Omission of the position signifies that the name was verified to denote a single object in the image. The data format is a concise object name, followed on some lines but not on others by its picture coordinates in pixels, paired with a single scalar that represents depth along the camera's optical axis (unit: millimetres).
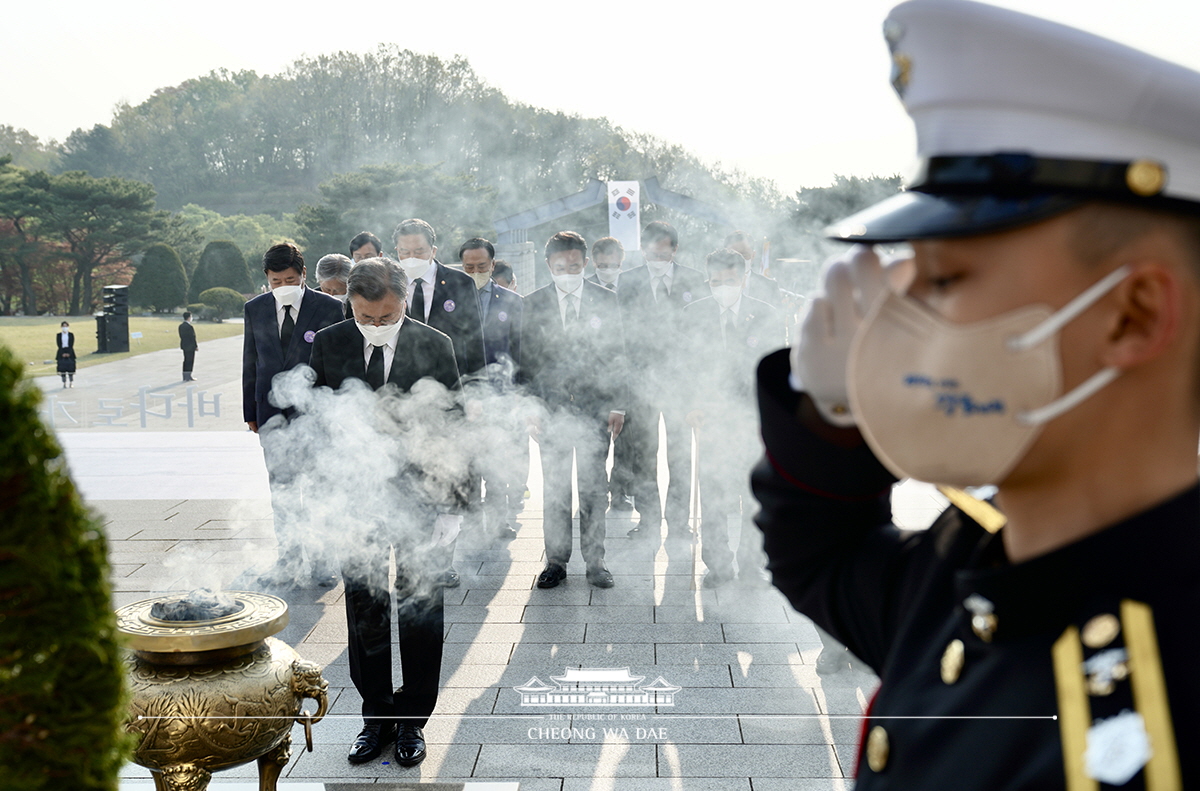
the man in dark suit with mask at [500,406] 6305
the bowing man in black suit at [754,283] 6211
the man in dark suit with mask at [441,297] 5949
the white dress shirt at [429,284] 6168
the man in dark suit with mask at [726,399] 5902
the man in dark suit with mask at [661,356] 6305
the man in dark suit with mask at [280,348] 5867
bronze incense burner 2801
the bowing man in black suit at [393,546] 3873
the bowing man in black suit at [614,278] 6836
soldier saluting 823
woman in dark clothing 11988
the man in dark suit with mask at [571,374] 6133
